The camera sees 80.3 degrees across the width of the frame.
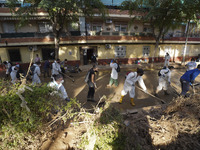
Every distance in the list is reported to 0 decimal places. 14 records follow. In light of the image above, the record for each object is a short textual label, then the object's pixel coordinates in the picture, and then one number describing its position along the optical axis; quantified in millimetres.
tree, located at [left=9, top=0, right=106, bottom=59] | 7009
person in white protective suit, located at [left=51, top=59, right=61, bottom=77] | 6566
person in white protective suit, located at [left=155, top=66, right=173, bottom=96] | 5055
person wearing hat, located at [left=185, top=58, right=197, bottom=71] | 5836
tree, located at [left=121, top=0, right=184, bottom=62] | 8961
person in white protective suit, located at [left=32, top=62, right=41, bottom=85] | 5113
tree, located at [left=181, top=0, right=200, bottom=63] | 8250
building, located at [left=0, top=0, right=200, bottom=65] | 10820
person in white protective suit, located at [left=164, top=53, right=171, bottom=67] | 10895
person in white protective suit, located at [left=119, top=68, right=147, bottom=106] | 4191
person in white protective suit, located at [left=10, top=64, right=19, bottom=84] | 4821
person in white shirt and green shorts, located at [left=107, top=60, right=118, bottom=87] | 6028
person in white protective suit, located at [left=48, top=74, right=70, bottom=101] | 3213
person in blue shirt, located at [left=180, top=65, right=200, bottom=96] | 4254
